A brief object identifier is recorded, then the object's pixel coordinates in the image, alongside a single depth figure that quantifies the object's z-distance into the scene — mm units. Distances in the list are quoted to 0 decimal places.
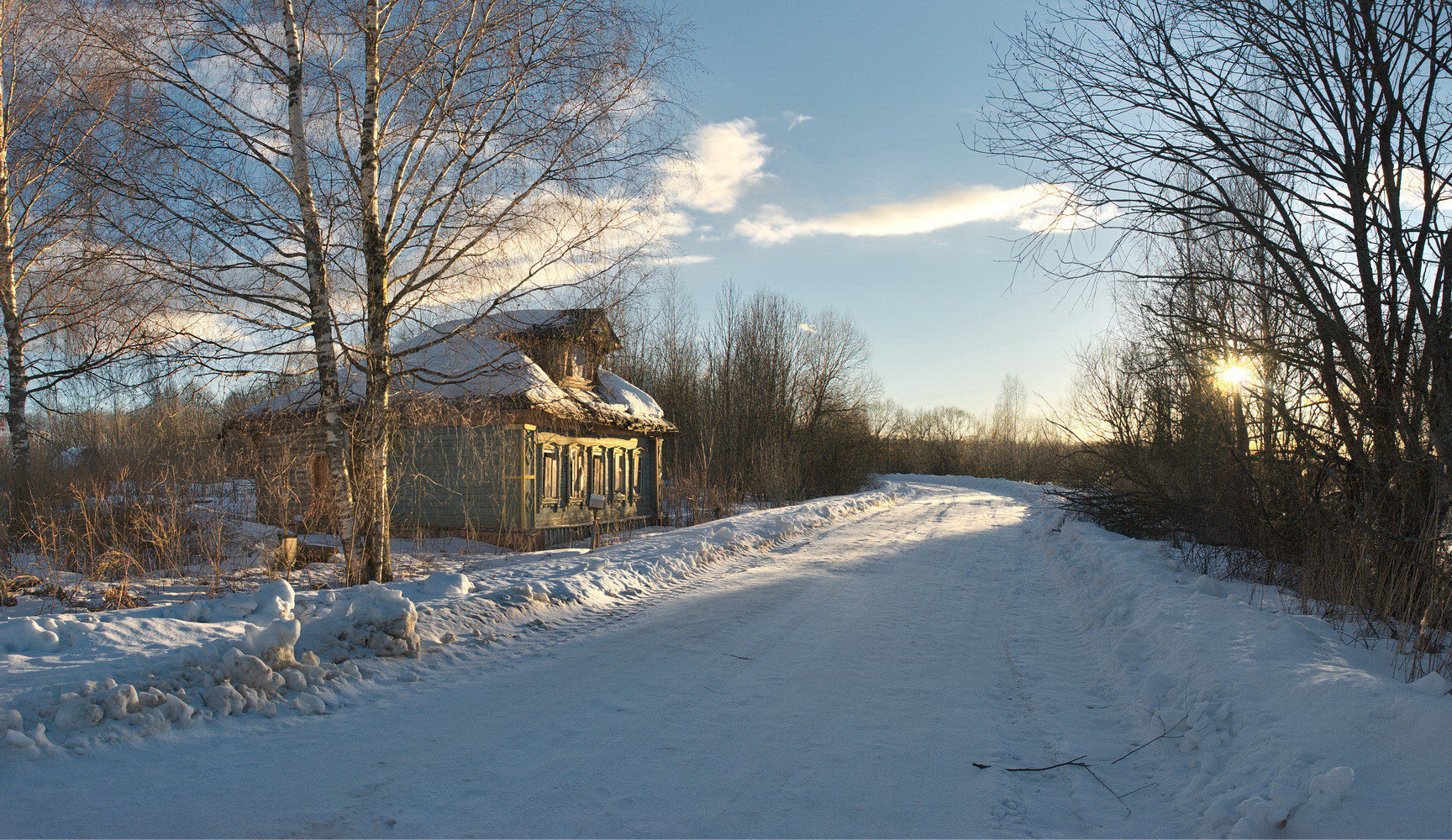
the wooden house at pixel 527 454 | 15023
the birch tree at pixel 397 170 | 8344
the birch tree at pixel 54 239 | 7281
